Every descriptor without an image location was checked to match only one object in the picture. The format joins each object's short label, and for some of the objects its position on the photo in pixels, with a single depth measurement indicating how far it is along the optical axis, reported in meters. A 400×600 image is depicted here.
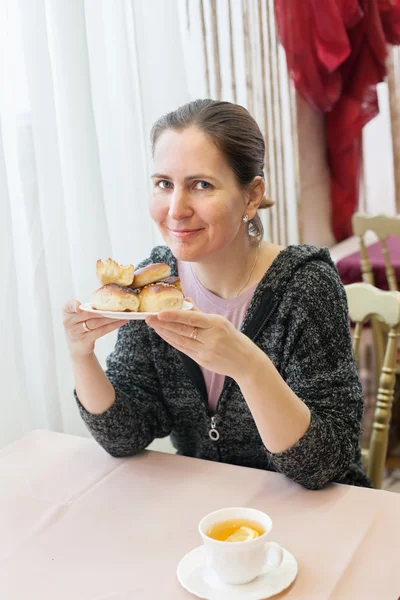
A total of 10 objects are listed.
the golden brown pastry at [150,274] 1.12
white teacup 0.83
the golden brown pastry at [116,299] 1.04
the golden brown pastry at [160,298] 1.04
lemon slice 0.87
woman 1.12
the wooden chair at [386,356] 1.52
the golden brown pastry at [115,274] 1.10
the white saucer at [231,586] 0.85
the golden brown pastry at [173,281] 1.09
